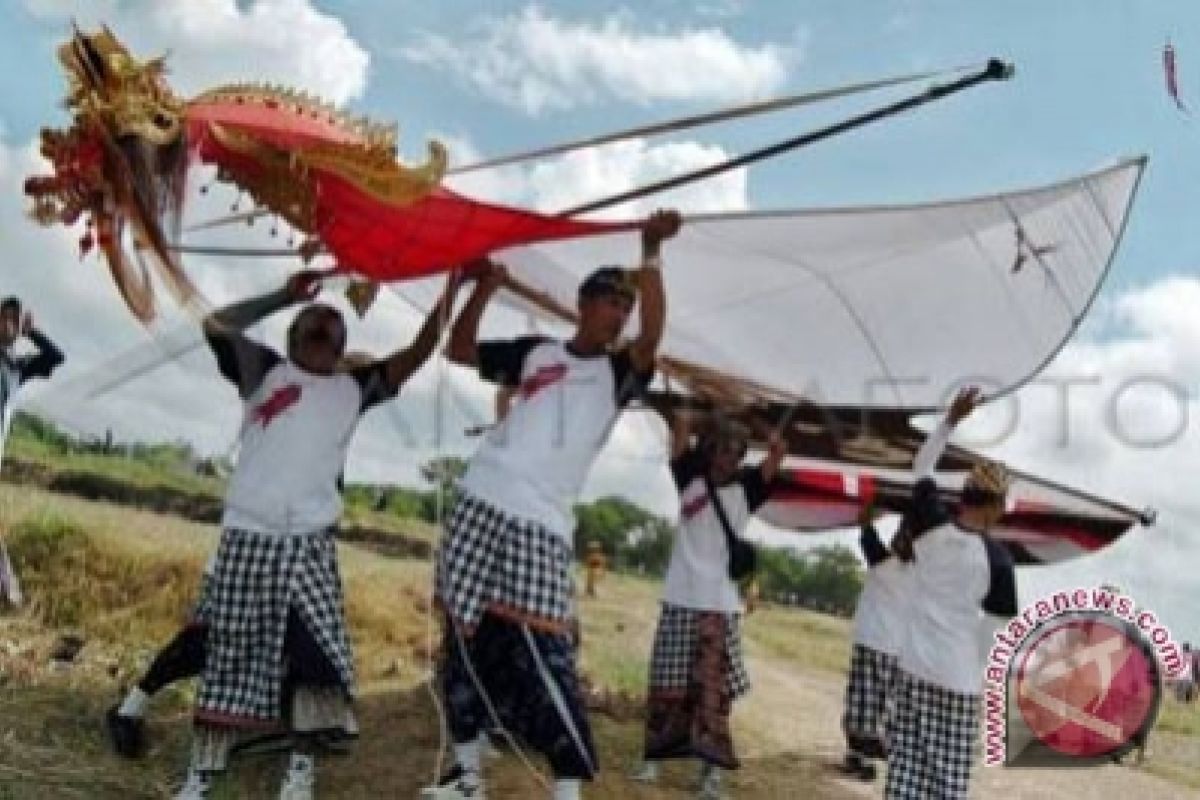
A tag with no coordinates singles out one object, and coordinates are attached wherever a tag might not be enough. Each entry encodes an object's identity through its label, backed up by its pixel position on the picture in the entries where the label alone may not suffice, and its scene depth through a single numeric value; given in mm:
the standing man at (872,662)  6691
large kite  4805
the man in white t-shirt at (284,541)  4953
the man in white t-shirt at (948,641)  5578
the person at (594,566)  12117
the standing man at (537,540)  4492
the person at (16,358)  7465
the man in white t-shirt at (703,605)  6051
